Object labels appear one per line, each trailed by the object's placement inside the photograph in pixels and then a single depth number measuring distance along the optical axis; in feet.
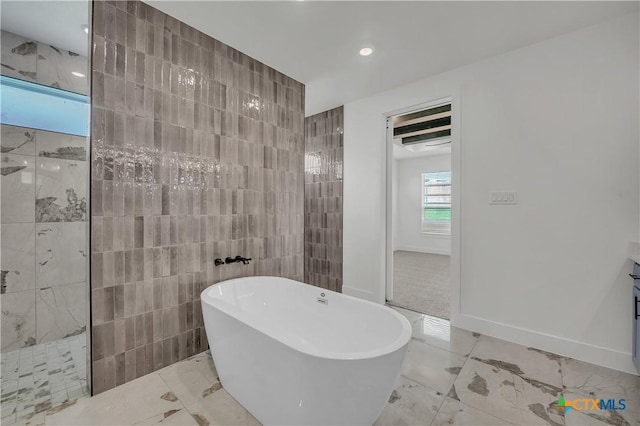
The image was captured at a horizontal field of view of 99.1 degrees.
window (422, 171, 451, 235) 22.36
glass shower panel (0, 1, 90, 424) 6.70
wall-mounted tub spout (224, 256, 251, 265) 7.72
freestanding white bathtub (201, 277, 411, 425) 3.87
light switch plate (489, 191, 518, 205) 7.85
